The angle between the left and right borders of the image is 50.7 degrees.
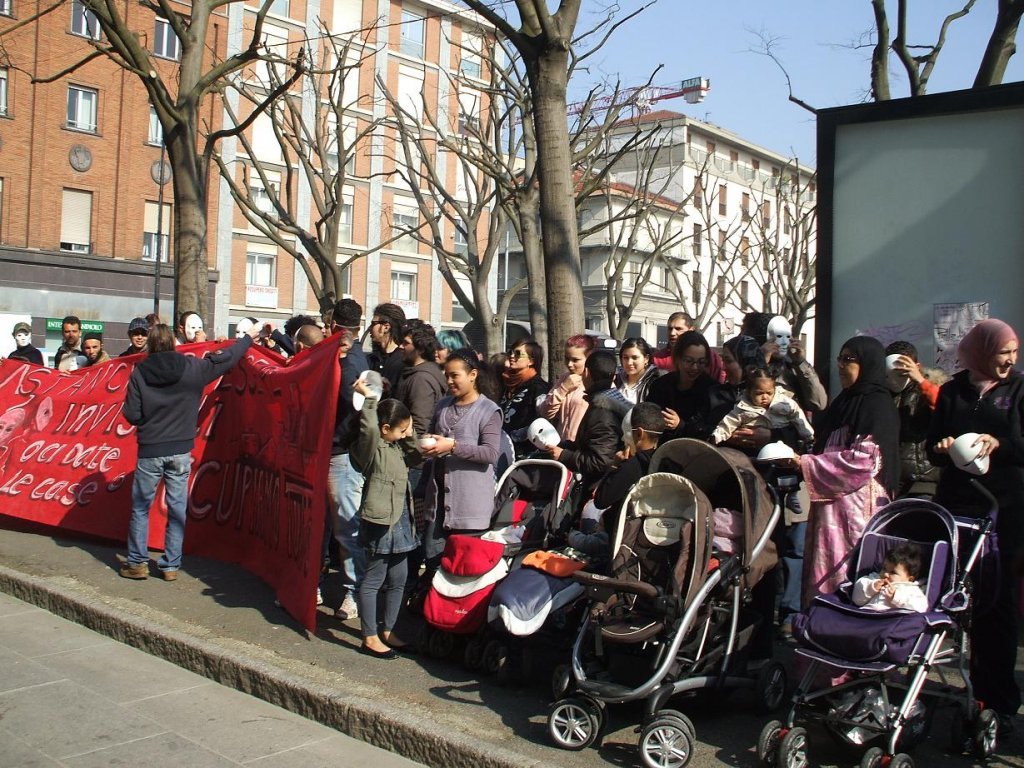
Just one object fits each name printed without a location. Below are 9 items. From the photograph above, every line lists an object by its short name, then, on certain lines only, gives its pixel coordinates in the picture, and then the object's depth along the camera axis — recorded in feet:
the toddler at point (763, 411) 20.53
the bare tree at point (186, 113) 41.91
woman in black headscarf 18.62
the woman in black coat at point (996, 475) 16.90
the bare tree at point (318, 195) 73.00
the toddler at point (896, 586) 15.85
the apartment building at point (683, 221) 200.64
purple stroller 14.96
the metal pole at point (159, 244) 116.88
